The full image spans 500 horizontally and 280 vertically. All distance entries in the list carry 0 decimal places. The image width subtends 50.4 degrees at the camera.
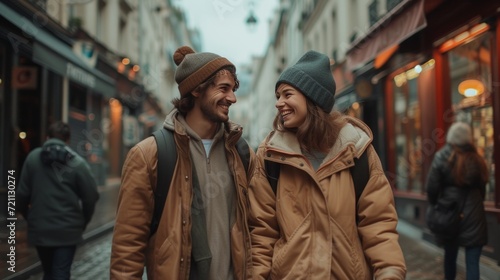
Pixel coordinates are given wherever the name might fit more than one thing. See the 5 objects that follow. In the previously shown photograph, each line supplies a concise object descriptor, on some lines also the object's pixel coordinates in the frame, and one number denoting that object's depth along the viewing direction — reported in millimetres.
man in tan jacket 2416
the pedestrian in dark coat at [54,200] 4523
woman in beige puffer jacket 2377
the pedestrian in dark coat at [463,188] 5242
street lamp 8844
